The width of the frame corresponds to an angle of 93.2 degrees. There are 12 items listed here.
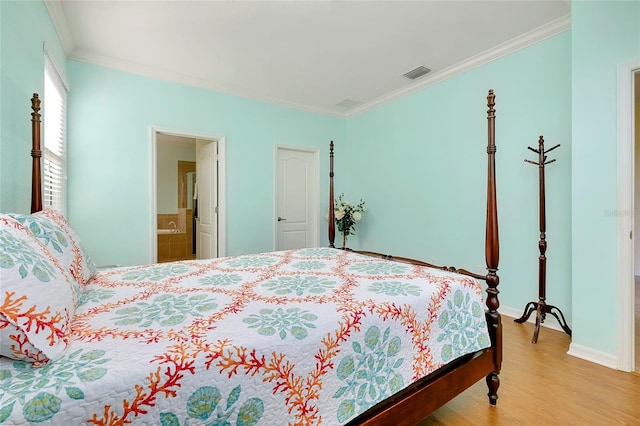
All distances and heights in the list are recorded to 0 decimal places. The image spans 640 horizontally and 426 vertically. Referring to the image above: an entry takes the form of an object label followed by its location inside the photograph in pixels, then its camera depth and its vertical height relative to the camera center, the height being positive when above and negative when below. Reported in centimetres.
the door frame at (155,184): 345 +37
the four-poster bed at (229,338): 73 -39
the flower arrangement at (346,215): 438 -1
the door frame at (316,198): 482 +26
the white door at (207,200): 401 +20
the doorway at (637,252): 208 -54
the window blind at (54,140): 245 +66
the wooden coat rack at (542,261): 255 -40
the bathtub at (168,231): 633 -37
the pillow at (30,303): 71 -24
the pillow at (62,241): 121 -12
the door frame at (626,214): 197 +0
